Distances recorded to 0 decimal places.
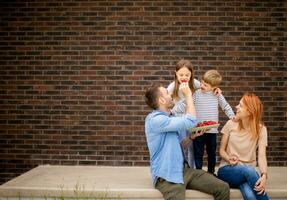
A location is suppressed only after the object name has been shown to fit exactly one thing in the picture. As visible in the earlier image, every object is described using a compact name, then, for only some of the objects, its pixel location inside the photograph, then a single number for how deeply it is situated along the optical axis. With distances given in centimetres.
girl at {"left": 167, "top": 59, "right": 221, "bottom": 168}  489
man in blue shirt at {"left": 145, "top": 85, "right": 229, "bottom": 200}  439
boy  505
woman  455
